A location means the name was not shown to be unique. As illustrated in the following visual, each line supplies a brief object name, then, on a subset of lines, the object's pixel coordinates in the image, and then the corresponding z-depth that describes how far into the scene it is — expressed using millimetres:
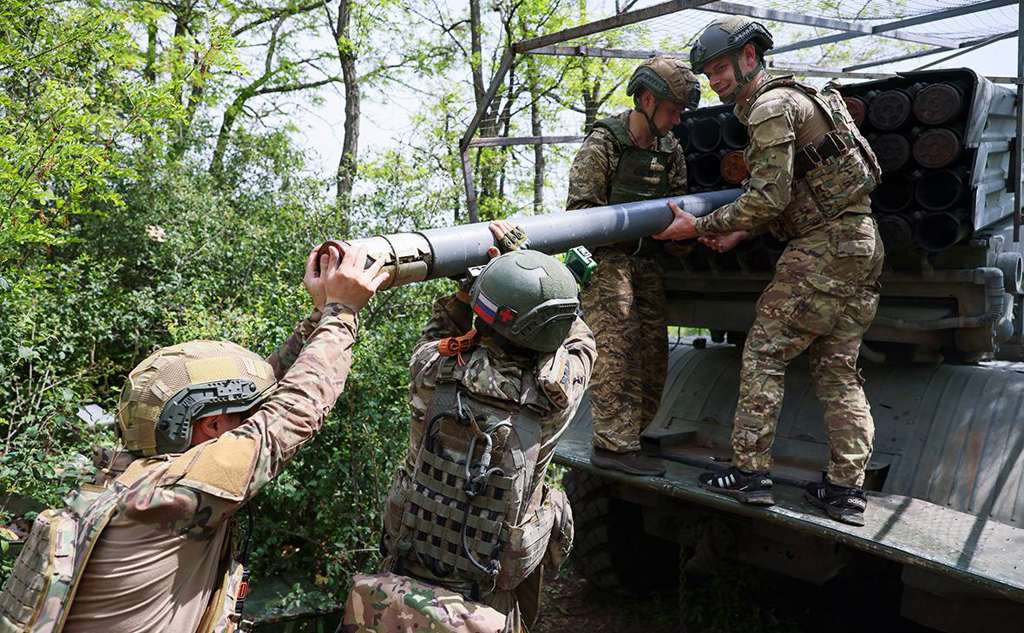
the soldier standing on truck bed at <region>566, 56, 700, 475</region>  4117
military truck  3316
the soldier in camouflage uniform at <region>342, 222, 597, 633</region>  2523
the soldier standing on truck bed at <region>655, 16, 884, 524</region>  3598
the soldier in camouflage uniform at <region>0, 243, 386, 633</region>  1844
